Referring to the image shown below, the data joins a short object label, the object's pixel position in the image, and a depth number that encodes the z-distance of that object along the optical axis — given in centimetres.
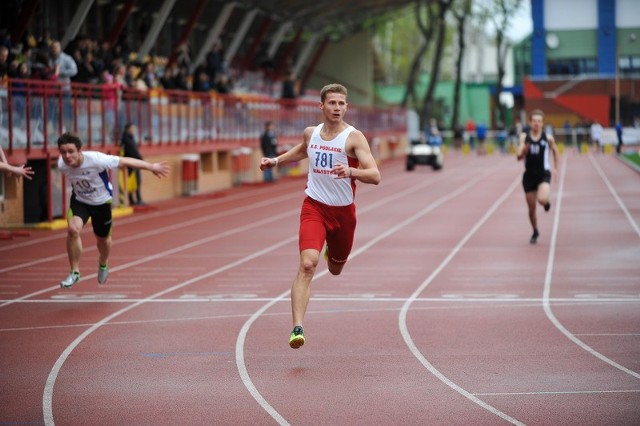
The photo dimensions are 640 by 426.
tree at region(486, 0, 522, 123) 8700
